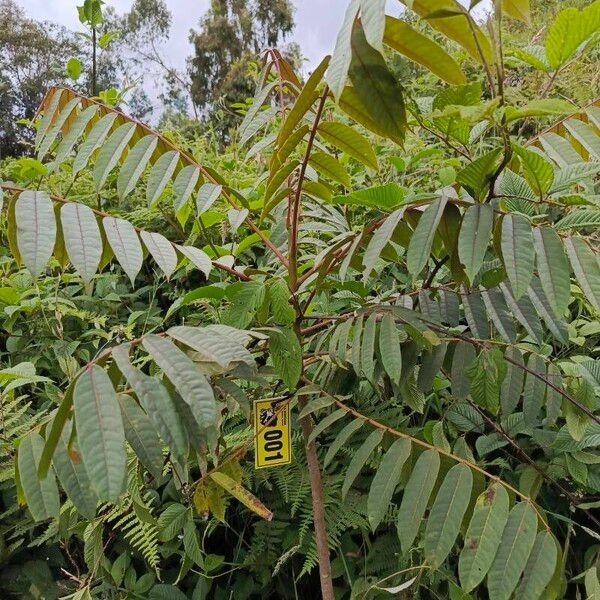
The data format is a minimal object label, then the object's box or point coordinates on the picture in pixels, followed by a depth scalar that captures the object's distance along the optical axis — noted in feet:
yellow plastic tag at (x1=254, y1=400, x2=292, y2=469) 3.17
